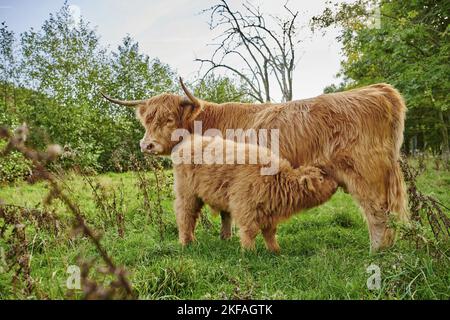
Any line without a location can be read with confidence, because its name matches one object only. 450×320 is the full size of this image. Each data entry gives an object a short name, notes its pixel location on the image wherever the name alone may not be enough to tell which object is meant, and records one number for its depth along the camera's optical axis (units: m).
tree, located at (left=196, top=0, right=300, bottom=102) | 6.59
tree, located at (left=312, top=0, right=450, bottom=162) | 9.58
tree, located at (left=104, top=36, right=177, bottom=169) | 7.31
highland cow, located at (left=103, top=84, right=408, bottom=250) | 3.99
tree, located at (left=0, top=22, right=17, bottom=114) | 7.63
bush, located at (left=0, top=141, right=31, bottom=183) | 8.27
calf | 3.78
